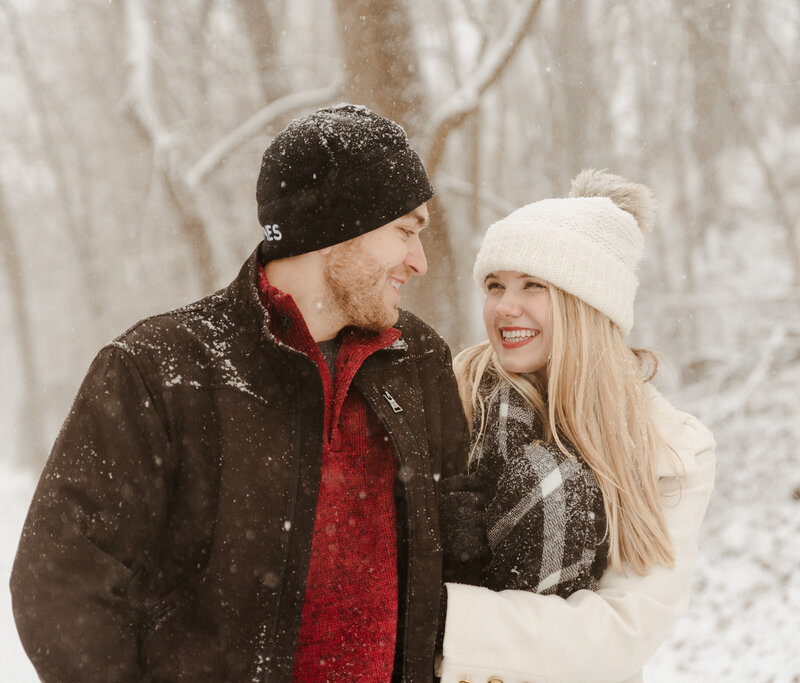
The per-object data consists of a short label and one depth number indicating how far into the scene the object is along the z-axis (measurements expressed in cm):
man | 179
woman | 230
